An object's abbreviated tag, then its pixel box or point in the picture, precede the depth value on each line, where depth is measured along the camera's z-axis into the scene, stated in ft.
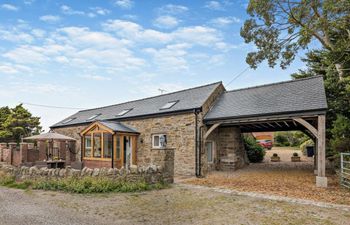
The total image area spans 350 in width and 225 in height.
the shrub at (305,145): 85.18
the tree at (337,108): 38.01
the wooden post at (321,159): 33.65
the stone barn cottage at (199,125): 42.06
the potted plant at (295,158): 71.56
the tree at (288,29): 43.21
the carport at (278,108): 35.12
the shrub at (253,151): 72.08
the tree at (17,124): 91.81
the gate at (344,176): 32.35
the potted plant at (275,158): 72.95
